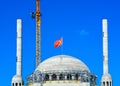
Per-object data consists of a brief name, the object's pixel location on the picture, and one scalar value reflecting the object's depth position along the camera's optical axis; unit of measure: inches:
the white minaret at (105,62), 6320.4
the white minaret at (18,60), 6452.8
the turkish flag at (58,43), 6319.9
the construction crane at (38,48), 7647.6
